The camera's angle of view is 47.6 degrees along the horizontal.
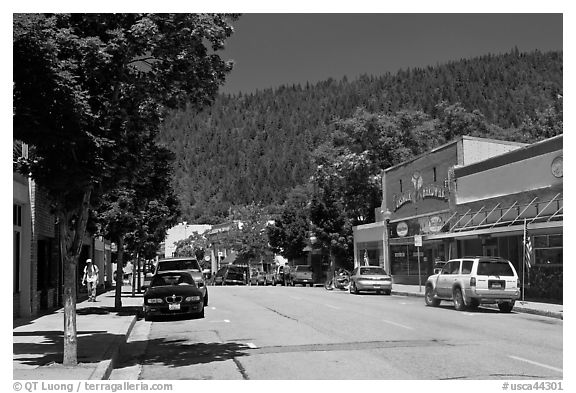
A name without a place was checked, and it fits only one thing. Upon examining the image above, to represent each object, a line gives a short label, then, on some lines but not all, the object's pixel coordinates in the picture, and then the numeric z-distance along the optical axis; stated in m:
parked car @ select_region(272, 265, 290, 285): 57.91
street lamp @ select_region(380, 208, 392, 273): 44.53
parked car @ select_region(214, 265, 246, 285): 61.72
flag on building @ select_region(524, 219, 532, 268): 24.22
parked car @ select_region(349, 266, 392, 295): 34.00
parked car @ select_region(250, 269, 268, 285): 62.94
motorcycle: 42.91
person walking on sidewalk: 28.59
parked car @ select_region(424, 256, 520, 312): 22.16
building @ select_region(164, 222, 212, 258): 122.94
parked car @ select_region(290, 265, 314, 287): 53.44
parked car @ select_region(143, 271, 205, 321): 20.41
